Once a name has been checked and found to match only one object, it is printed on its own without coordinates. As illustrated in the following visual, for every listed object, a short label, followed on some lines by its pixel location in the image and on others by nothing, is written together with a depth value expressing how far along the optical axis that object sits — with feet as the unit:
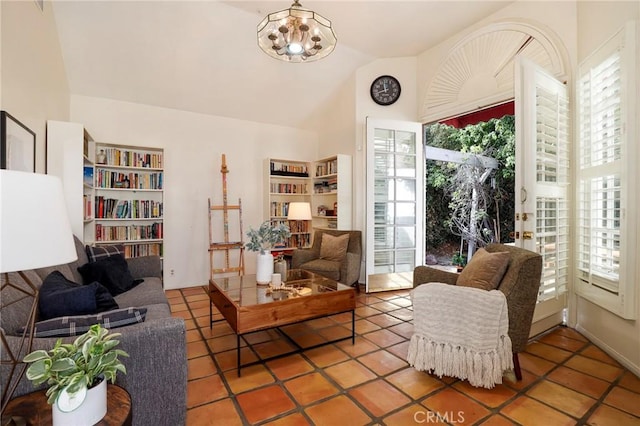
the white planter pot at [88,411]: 2.99
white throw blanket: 6.03
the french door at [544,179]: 7.77
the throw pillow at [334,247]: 12.79
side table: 3.16
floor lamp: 2.66
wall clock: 14.11
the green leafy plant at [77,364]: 3.01
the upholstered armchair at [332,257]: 12.16
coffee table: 6.71
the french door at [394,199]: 13.24
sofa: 4.14
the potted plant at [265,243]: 8.60
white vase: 8.63
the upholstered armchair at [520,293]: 6.37
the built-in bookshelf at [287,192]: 15.62
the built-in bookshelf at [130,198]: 12.37
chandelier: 7.43
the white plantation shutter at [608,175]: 6.84
